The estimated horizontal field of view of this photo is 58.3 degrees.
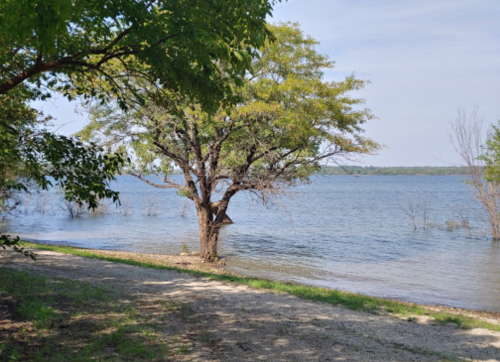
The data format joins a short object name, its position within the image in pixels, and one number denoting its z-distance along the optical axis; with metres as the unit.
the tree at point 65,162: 7.05
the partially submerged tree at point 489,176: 28.17
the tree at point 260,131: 15.97
